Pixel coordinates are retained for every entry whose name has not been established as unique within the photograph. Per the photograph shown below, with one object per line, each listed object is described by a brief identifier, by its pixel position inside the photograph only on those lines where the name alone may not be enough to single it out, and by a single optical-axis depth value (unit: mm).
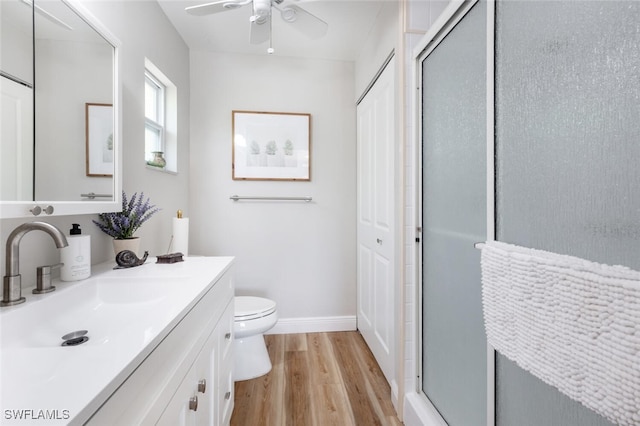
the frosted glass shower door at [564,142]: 526
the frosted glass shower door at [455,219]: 961
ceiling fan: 1353
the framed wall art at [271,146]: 2375
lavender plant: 1254
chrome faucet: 746
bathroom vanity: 430
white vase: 1246
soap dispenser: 962
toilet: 1757
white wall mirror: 773
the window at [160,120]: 1817
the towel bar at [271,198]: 2367
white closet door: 1659
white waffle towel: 462
